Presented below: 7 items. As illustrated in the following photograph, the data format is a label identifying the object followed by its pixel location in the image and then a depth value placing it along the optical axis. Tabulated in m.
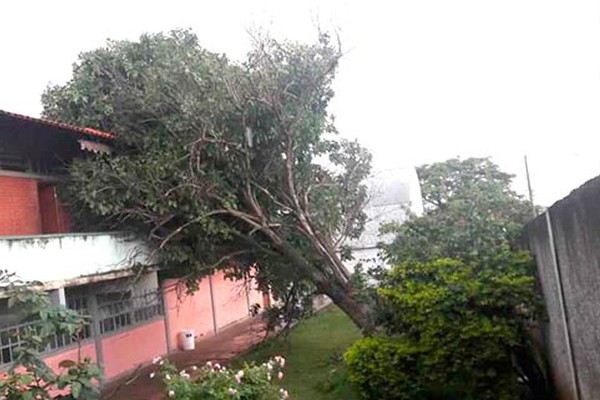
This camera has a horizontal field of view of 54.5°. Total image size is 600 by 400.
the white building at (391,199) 24.23
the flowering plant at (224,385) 6.53
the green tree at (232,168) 11.45
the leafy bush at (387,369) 7.32
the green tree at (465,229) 8.38
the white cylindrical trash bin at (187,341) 16.47
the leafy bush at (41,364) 6.02
